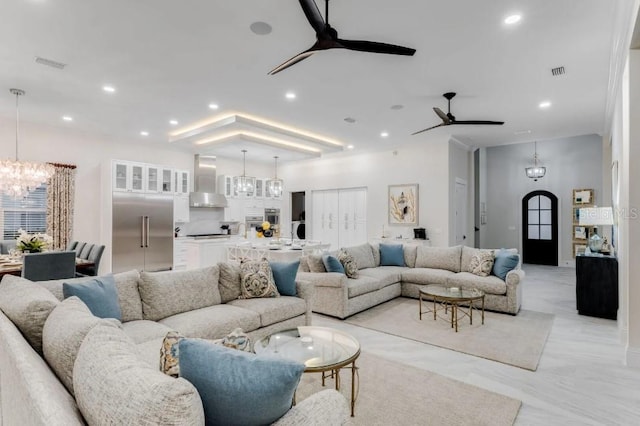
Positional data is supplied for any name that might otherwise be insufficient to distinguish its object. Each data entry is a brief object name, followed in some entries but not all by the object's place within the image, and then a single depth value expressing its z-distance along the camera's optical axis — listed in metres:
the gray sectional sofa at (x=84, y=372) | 0.91
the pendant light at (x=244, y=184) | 7.52
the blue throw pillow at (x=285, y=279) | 3.76
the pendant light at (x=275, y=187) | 7.88
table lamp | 4.45
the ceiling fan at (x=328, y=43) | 2.47
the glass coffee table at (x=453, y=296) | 3.94
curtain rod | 6.45
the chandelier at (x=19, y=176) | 4.91
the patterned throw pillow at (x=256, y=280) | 3.56
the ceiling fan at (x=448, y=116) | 4.91
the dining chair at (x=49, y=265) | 3.88
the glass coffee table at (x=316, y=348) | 2.21
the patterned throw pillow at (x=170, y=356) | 1.37
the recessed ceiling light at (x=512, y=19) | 3.03
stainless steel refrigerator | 6.88
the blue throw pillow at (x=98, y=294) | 2.39
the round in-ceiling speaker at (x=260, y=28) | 3.15
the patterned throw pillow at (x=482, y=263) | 4.93
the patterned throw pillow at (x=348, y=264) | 4.88
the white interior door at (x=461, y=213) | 7.91
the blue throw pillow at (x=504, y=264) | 4.74
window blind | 6.04
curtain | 6.37
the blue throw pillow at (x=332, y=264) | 4.65
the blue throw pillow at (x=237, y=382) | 1.08
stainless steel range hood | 8.24
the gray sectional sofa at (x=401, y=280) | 4.47
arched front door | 9.02
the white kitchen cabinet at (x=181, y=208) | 7.89
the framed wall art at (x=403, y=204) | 7.97
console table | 4.35
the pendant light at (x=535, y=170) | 8.60
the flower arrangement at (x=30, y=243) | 4.42
